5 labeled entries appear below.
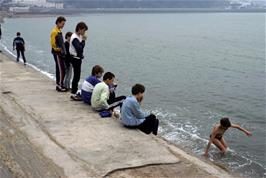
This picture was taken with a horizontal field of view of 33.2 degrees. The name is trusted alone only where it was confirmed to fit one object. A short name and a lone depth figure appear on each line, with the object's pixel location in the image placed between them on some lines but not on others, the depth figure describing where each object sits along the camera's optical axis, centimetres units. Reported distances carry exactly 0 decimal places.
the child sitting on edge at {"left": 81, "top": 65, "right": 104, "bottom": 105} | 1002
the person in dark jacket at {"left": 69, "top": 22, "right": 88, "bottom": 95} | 1059
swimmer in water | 1063
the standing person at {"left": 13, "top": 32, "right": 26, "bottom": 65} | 2258
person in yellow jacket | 1098
